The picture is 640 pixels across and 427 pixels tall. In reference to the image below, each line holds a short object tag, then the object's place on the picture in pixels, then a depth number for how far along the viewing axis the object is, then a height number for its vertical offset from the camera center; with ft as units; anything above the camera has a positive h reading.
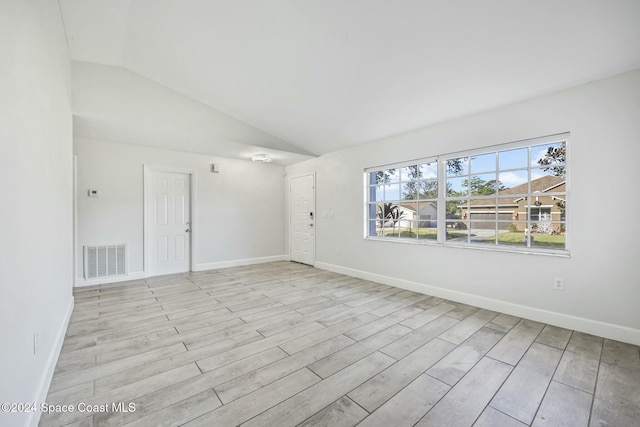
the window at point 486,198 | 9.83 +0.61
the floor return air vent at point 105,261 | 14.42 -2.68
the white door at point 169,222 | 16.56 -0.63
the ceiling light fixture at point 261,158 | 18.10 +3.75
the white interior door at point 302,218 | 19.58 -0.46
